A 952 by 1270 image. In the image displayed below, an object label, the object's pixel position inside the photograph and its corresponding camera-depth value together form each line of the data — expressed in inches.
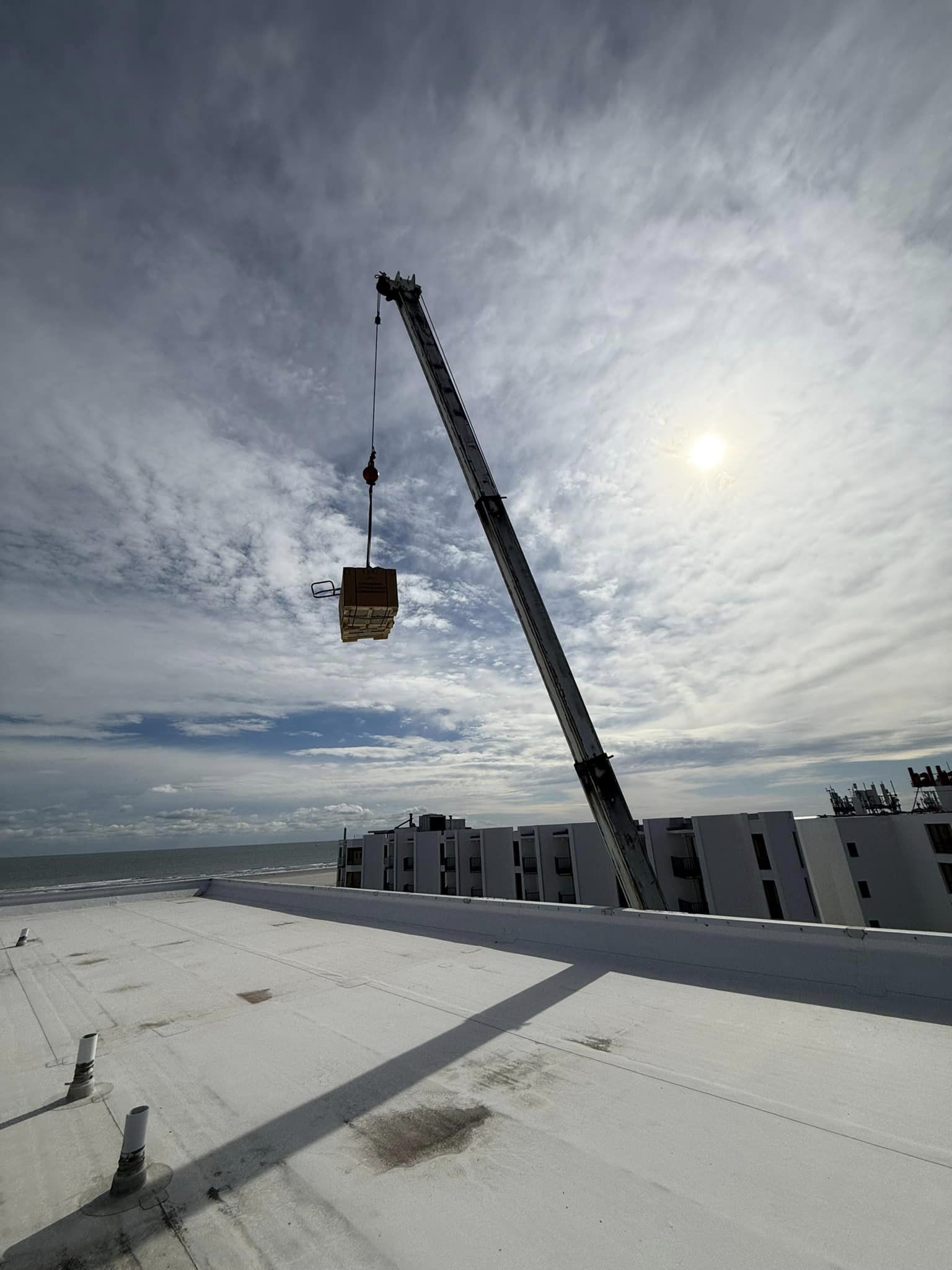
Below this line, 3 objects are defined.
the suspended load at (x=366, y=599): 538.0
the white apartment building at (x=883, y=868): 1339.8
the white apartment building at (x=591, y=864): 1304.1
